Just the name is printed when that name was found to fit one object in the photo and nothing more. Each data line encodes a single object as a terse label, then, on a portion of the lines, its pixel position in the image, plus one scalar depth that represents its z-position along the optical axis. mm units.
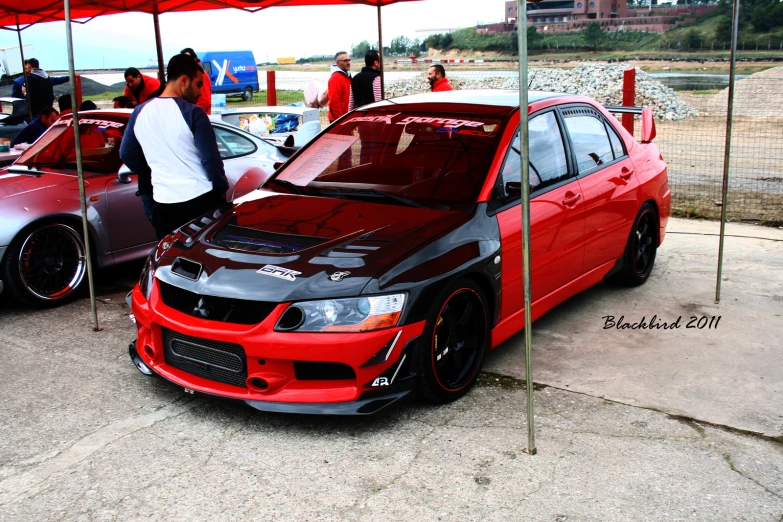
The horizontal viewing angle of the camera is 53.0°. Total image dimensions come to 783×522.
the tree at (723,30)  67938
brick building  80250
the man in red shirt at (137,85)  9977
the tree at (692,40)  69625
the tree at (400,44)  91250
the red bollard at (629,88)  10547
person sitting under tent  9461
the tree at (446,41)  79312
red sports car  3557
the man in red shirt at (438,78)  10211
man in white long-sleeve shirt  4824
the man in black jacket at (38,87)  13336
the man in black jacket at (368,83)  10281
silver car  5520
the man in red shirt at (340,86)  10547
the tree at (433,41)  80312
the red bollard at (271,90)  16438
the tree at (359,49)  79112
